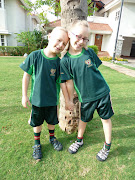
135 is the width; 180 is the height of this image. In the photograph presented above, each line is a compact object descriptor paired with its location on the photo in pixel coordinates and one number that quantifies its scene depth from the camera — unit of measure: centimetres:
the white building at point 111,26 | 1396
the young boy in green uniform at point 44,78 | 157
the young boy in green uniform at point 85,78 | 157
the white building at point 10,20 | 1440
